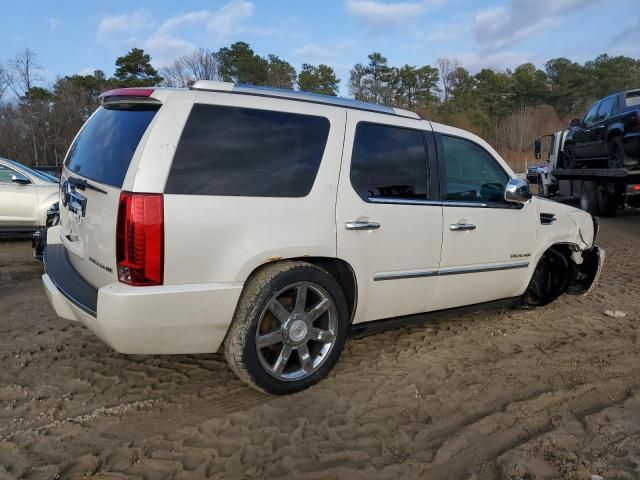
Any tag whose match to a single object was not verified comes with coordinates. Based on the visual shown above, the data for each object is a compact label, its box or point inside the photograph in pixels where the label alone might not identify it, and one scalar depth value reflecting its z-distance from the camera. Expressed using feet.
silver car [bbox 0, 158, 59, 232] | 27.37
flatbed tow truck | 33.86
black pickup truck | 32.27
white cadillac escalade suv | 8.77
